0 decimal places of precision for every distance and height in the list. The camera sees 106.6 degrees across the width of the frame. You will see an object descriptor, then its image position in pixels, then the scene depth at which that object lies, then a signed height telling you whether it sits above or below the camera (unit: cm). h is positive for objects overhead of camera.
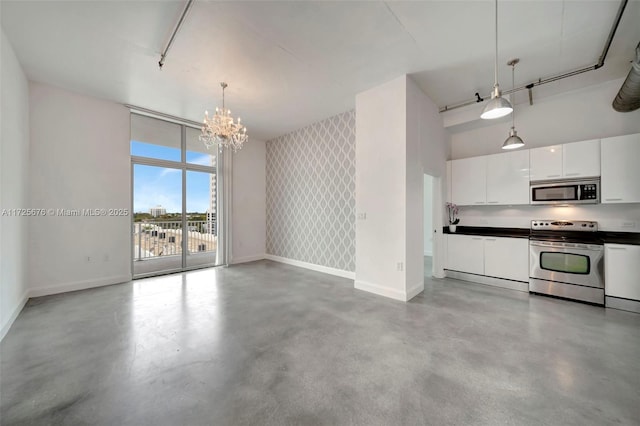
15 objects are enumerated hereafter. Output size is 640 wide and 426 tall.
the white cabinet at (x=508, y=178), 409 +62
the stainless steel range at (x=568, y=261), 329 -72
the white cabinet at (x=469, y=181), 452 +63
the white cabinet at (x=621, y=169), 325 +60
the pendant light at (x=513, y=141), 341 +105
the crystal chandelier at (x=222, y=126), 366 +138
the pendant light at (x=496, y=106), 225 +102
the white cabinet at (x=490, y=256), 388 -75
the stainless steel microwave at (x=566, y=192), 354 +33
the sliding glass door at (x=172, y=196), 487 +42
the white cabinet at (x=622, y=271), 304 -76
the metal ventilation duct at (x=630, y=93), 261 +153
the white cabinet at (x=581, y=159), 350 +81
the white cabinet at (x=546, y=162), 379 +82
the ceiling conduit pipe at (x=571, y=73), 239 +195
